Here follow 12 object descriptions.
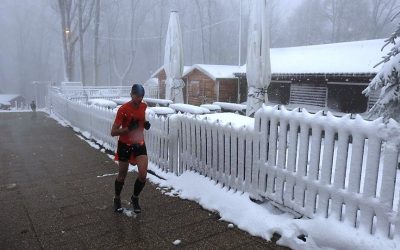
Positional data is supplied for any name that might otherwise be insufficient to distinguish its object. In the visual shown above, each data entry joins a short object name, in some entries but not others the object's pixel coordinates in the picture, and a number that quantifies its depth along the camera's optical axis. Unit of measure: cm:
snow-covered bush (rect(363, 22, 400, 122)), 699
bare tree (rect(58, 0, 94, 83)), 2972
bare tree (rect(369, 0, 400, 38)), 4231
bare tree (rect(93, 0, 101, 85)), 3241
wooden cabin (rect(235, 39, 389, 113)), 1305
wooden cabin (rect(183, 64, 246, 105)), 2117
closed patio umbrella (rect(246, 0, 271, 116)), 1016
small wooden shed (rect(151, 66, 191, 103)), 2842
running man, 471
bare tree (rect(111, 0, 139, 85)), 3788
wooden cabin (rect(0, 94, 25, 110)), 4678
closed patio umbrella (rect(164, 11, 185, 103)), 1386
